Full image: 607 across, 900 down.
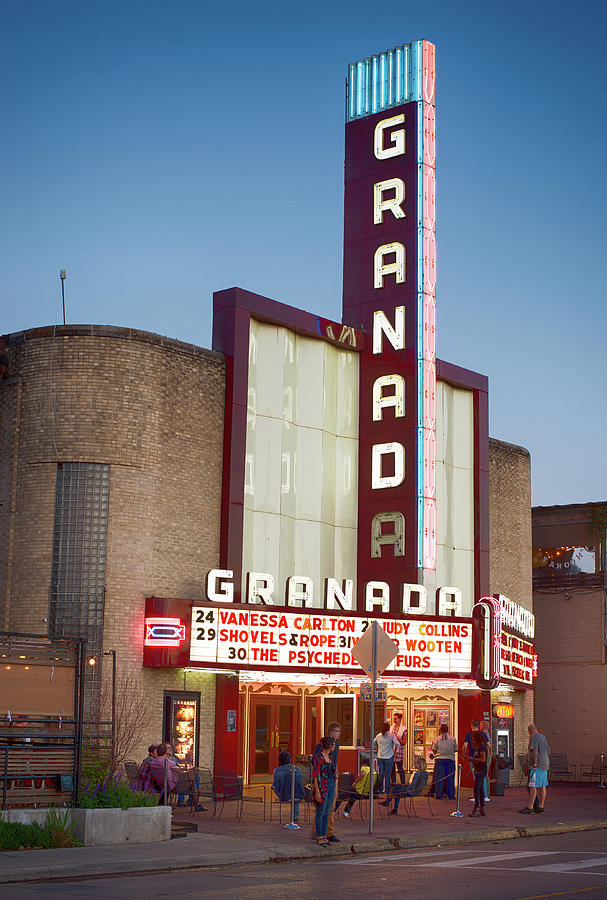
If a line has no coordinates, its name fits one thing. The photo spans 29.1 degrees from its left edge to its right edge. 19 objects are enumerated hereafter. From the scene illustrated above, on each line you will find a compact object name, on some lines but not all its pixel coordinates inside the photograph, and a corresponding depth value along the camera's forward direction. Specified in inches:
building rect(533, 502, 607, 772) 1425.9
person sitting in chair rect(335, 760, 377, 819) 811.4
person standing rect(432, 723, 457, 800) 979.1
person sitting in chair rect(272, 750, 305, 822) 773.3
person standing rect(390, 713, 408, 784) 970.7
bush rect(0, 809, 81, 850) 603.8
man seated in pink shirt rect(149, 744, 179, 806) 738.1
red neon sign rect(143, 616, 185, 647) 943.0
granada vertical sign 1115.3
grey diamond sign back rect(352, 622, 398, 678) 740.0
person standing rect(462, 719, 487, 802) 876.0
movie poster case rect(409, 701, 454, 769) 1224.2
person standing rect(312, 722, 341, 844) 673.0
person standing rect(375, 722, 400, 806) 919.7
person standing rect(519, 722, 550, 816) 883.4
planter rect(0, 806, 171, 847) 637.3
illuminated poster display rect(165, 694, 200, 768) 963.3
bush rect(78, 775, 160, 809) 658.2
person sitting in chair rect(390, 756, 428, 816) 817.5
